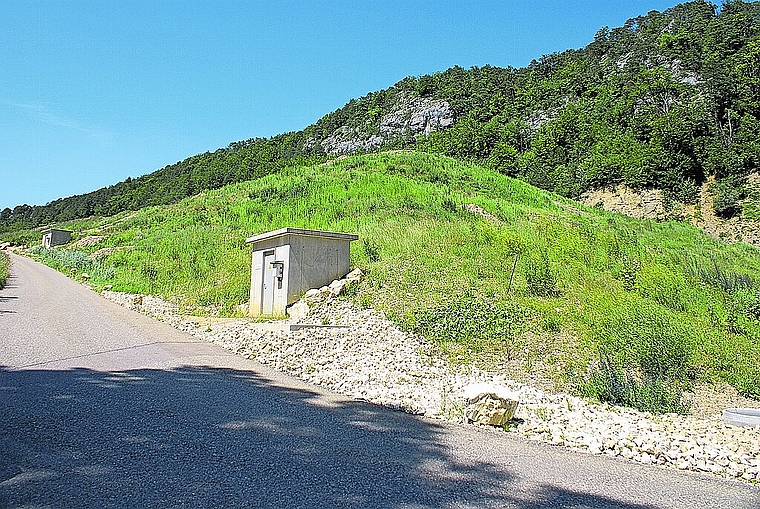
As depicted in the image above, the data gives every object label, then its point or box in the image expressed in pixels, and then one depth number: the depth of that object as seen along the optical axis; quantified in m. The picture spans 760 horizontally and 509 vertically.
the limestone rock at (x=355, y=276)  10.46
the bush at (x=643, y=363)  5.66
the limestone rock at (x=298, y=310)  9.34
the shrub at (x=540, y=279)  9.93
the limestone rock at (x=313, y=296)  9.72
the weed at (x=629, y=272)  10.38
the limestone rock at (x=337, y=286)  9.96
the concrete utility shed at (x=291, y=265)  9.91
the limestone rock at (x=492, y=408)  4.61
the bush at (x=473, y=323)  7.70
